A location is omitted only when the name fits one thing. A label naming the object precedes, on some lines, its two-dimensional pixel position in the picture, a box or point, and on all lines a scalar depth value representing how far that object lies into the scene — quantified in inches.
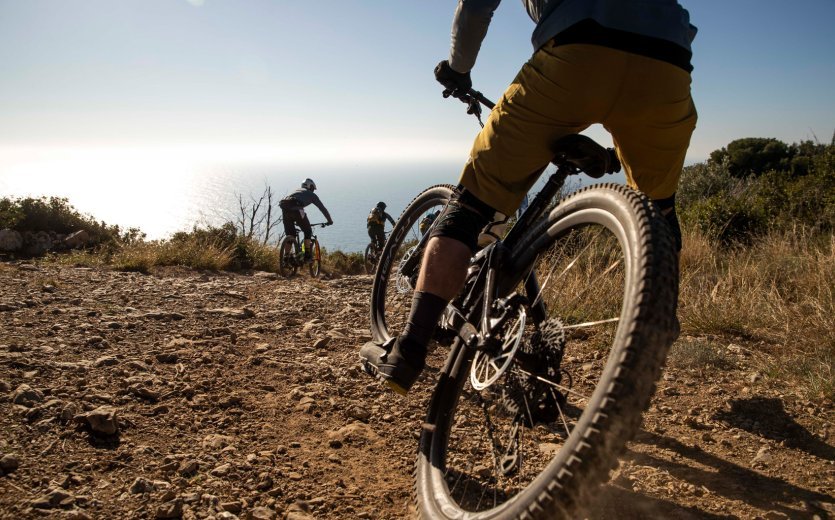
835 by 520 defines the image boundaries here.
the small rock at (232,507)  68.2
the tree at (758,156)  866.3
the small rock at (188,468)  75.0
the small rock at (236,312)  165.3
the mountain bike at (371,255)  578.4
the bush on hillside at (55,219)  413.7
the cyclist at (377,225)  584.7
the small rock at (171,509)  64.7
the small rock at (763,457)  82.9
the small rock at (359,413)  99.5
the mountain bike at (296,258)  471.2
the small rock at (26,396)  86.9
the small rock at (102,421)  82.0
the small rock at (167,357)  118.2
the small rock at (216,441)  83.5
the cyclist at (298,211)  515.2
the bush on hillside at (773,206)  327.9
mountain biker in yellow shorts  62.7
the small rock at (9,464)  69.7
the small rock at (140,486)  68.8
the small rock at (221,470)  75.6
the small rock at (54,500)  63.6
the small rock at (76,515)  61.4
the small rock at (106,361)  109.6
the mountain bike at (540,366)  43.7
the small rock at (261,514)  66.5
